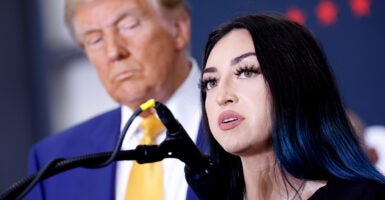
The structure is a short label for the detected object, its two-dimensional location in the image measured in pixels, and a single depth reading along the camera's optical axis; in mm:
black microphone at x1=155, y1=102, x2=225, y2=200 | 2785
